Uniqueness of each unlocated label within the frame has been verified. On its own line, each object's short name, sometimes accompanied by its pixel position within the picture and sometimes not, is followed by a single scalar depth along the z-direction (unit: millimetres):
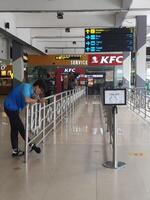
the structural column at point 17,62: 14254
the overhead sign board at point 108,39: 10154
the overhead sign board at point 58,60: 19721
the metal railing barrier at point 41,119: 4595
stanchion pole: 3962
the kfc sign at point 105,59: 18750
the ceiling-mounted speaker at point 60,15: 8746
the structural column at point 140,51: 11820
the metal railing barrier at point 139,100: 9001
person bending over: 4218
